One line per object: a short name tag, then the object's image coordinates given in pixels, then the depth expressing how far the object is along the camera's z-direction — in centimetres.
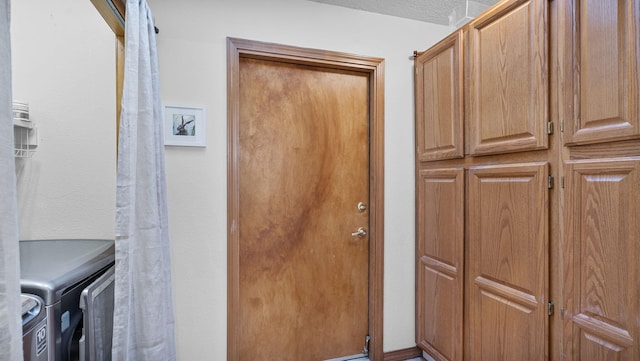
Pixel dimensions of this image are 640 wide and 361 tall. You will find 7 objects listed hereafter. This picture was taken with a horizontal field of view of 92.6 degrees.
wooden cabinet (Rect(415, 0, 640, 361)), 106
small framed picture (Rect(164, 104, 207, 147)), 173
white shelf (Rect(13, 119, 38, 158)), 152
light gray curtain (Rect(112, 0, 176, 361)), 116
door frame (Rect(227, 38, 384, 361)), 182
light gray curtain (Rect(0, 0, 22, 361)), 55
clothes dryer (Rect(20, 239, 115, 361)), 96
